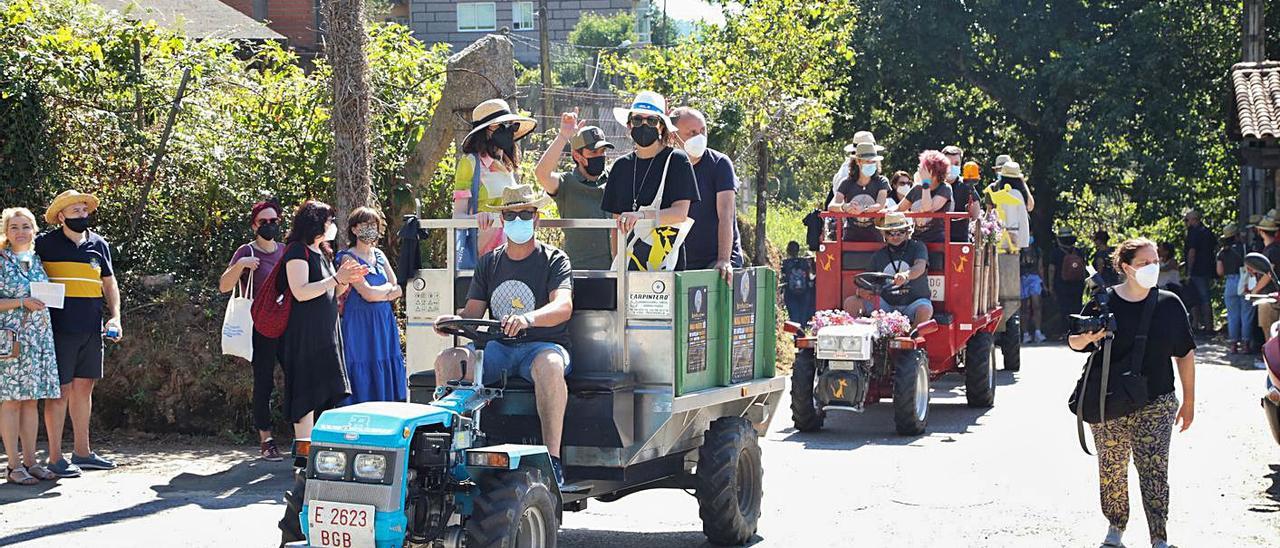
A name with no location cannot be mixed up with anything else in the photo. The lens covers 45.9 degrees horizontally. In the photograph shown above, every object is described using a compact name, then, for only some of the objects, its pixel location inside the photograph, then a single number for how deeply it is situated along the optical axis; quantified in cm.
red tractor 1291
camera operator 797
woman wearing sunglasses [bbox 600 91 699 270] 837
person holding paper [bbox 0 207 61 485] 984
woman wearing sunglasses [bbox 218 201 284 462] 1059
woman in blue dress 985
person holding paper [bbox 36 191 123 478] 1017
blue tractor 616
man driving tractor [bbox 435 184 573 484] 728
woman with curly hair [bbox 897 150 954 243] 1498
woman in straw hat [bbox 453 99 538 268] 967
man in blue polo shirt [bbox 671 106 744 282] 898
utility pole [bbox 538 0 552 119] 3384
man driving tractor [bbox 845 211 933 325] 1395
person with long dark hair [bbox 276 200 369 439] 956
